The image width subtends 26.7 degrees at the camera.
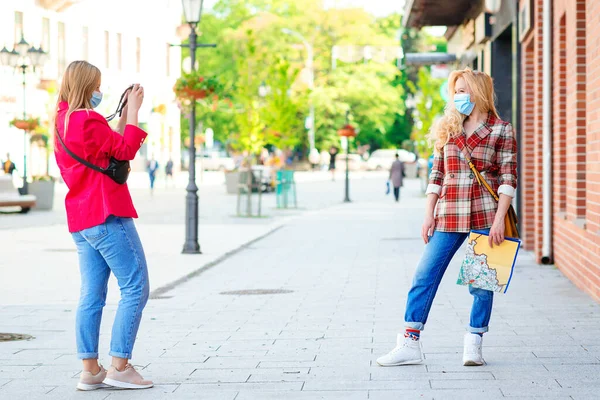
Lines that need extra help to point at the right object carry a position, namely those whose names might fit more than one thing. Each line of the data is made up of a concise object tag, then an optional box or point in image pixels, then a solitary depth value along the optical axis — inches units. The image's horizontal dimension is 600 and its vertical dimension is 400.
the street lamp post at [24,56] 1229.1
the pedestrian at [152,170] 1647.4
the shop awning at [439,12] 895.7
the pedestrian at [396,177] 1430.9
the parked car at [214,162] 3447.3
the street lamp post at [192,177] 650.2
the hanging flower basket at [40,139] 1439.5
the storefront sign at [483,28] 781.3
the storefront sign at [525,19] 576.9
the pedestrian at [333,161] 2571.9
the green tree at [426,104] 1836.9
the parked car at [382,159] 3420.3
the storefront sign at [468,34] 912.5
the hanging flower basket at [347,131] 1681.0
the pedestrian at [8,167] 1466.5
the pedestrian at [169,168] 2123.5
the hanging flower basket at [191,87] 753.6
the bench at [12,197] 1166.2
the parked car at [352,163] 3383.4
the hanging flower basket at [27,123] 1296.8
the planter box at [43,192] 1250.6
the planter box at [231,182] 1707.2
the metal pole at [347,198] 1456.7
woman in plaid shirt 273.7
